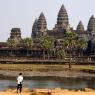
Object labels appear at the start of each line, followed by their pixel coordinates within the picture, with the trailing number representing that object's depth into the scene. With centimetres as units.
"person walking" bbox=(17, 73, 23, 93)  3589
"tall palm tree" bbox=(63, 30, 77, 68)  13385
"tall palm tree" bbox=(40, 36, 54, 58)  16600
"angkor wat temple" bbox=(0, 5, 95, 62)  17328
